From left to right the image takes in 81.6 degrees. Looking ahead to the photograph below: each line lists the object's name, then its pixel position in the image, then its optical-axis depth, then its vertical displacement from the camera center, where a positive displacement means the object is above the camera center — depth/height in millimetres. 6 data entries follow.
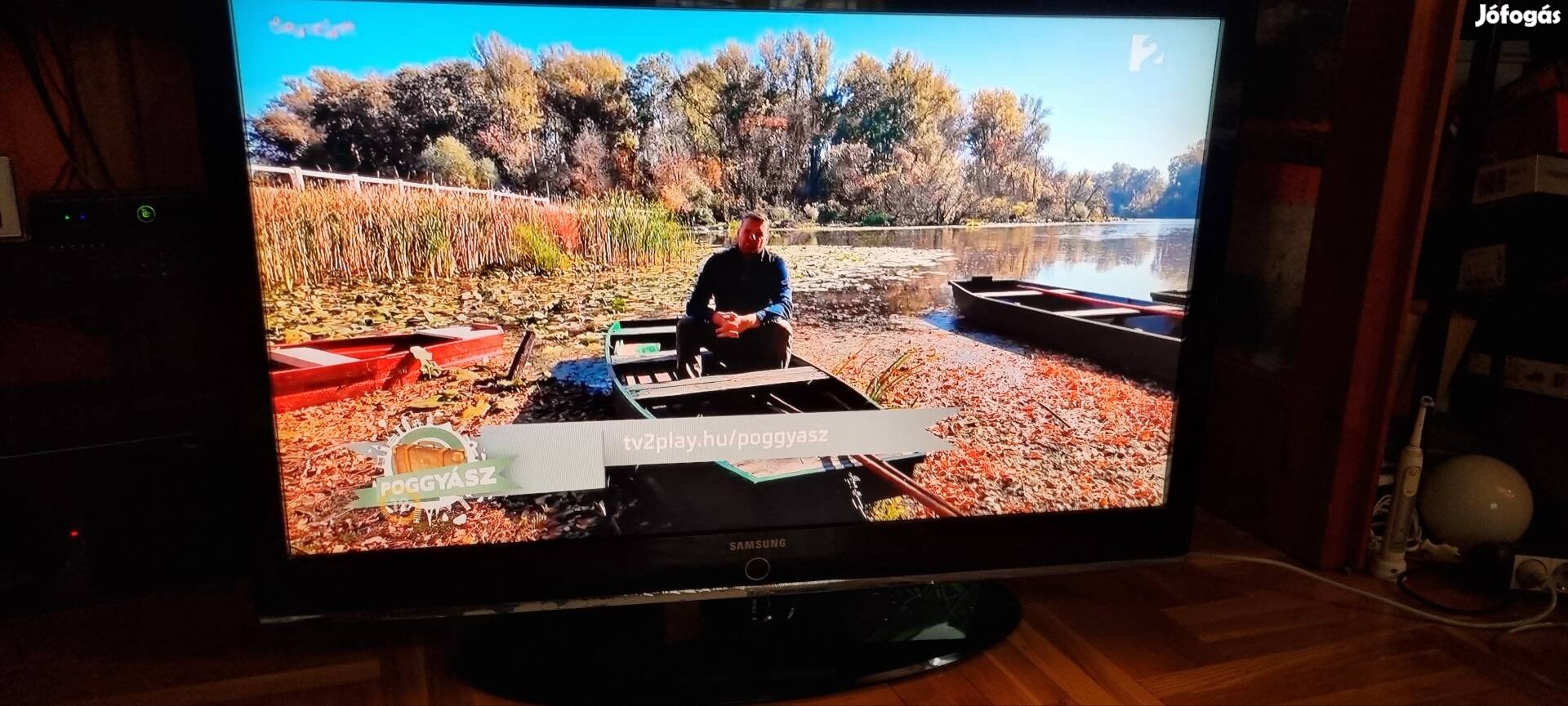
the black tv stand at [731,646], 1038 -546
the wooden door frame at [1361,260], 1196 -71
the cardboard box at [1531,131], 1309 +119
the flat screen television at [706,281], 930 -96
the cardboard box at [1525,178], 1310 +49
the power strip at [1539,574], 1271 -502
